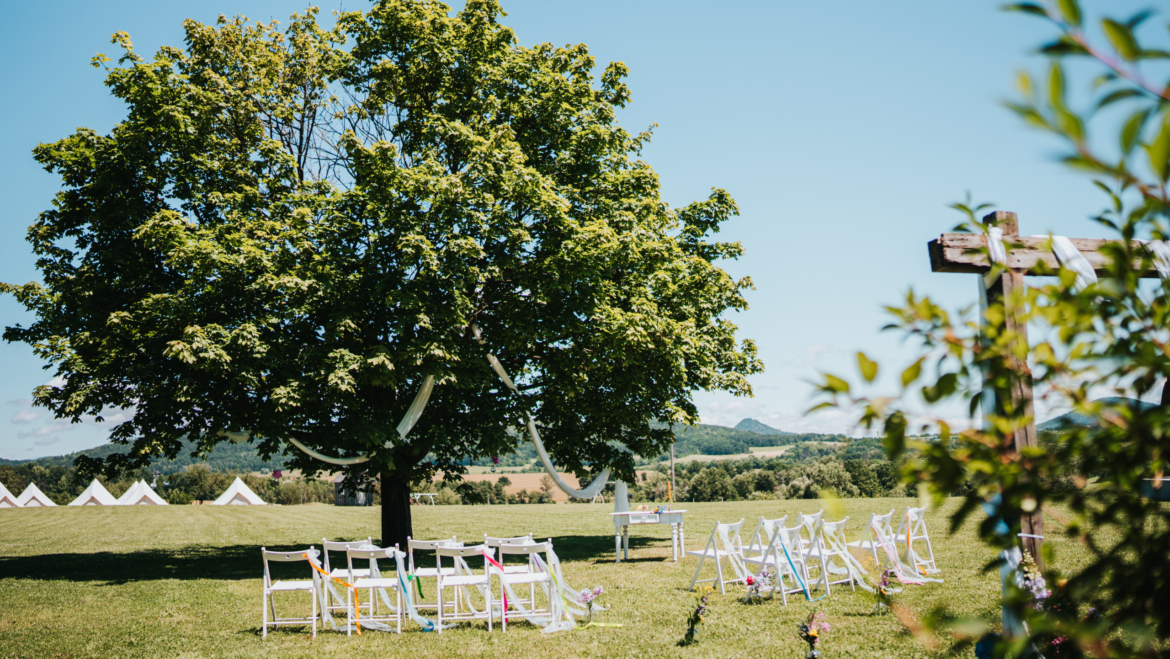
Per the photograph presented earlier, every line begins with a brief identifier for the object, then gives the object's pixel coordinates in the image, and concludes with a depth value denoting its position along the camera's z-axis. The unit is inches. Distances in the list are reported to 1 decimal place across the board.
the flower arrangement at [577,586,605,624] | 323.0
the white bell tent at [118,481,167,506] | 2103.1
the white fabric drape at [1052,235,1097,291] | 180.1
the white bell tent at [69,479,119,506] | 2022.6
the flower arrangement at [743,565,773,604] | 350.9
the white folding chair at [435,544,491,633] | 317.1
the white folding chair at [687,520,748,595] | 385.8
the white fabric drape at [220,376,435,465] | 526.9
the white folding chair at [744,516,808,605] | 352.8
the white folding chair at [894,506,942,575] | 402.6
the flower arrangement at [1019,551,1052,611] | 193.9
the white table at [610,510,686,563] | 563.2
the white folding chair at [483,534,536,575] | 340.5
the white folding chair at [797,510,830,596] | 352.2
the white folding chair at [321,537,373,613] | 341.4
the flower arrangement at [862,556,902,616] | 292.8
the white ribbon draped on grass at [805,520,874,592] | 350.9
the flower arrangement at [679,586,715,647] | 290.4
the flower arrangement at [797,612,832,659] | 220.3
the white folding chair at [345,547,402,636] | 323.0
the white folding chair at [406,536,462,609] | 333.4
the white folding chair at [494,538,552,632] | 322.7
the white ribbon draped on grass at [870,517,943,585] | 370.3
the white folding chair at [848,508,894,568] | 360.9
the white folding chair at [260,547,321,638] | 318.3
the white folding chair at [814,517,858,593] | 351.3
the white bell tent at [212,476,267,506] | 2020.2
